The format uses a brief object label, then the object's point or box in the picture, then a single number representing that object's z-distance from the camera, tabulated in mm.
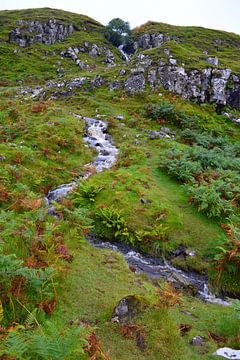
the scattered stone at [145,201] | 14336
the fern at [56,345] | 5078
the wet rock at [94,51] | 62703
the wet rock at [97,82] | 34875
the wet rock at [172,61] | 33469
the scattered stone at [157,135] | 24106
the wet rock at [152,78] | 32647
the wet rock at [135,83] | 32469
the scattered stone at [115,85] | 33688
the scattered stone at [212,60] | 36031
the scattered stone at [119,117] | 27528
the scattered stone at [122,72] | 35153
